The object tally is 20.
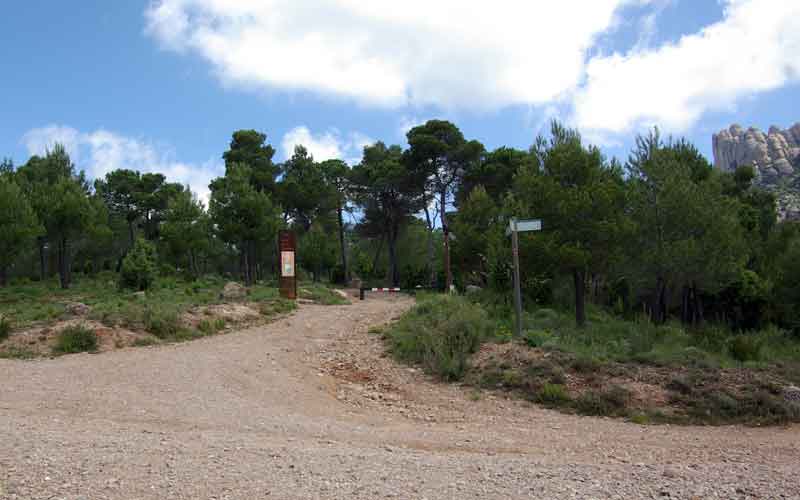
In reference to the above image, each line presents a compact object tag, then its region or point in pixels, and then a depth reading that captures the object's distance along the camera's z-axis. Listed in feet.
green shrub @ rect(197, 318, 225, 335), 48.18
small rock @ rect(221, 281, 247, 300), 67.97
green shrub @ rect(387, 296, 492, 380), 34.17
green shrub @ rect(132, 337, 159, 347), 41.91
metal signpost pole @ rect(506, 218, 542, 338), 37.27
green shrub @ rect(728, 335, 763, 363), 37.63
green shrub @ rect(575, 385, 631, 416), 26.78
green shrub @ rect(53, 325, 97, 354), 39.01
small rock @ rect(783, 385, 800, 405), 26.52
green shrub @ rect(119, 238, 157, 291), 82.69
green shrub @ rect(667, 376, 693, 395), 27.86
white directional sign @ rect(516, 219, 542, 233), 37.11
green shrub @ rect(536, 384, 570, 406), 28.07
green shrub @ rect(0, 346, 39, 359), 37.69
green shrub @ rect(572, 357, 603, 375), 30.60
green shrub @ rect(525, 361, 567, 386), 29.73
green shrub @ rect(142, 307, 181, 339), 44.91
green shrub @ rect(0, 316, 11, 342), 40.45
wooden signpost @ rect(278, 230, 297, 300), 74.49
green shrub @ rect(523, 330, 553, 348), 35.70
